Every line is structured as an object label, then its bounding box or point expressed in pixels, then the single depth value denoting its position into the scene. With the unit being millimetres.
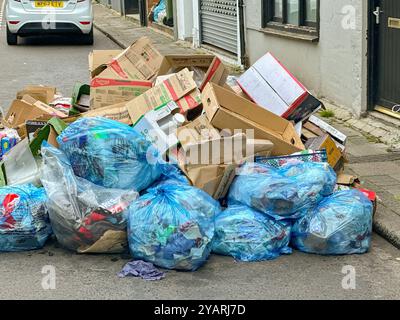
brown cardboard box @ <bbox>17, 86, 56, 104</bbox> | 7426
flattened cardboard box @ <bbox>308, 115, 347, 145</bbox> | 6047
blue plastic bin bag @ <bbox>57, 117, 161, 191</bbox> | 4926
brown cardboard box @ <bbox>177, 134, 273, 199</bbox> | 5082
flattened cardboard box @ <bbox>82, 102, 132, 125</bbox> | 5836
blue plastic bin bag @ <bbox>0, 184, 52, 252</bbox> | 4852
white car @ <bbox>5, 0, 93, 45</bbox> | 16141
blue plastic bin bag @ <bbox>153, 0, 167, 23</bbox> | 18989
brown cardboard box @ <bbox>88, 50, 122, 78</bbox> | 7098
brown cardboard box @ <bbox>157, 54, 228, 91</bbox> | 6621
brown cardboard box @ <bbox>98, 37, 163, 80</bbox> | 6711
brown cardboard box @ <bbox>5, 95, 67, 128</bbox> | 6547
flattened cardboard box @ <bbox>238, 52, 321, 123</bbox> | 6004
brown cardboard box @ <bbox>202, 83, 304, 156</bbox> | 5461
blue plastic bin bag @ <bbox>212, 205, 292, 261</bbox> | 4746
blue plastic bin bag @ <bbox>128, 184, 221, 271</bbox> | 4512
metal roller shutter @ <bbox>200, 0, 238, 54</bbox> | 13120
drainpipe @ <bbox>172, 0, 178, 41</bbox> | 16938
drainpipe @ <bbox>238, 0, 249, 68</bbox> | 12109
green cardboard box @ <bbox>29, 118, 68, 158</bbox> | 5438
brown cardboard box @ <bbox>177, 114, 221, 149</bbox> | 5285
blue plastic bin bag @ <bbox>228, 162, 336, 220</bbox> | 4828
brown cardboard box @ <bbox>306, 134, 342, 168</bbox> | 5617
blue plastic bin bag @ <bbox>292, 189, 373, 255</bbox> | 4752
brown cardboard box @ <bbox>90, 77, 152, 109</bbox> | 6352
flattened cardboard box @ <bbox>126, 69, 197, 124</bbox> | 5781
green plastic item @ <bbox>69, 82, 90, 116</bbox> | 6852
